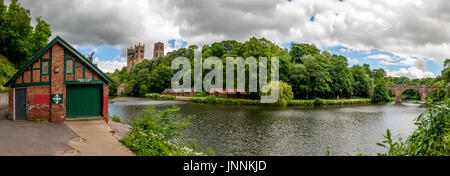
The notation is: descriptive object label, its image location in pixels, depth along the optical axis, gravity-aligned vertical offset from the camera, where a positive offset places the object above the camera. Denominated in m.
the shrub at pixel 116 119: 14.96 -1.88
